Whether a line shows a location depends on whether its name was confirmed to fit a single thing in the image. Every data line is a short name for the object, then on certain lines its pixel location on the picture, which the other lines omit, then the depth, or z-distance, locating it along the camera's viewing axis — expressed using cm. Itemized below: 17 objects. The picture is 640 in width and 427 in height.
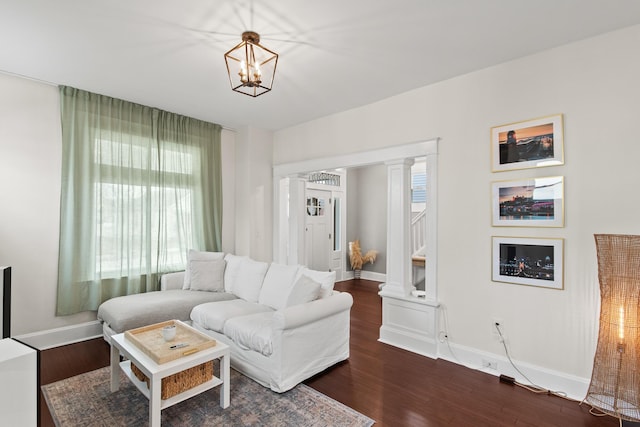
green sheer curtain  357
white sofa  259
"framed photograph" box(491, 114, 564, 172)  267
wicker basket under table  212
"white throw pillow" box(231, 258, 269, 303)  368
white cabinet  62
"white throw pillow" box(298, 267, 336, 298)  305
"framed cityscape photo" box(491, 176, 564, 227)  266
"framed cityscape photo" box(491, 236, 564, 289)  266
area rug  218
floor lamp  207
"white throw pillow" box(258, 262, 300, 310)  334
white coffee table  198
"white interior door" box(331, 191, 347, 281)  709
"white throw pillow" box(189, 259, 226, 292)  407
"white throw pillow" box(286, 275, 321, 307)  285
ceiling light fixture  236
